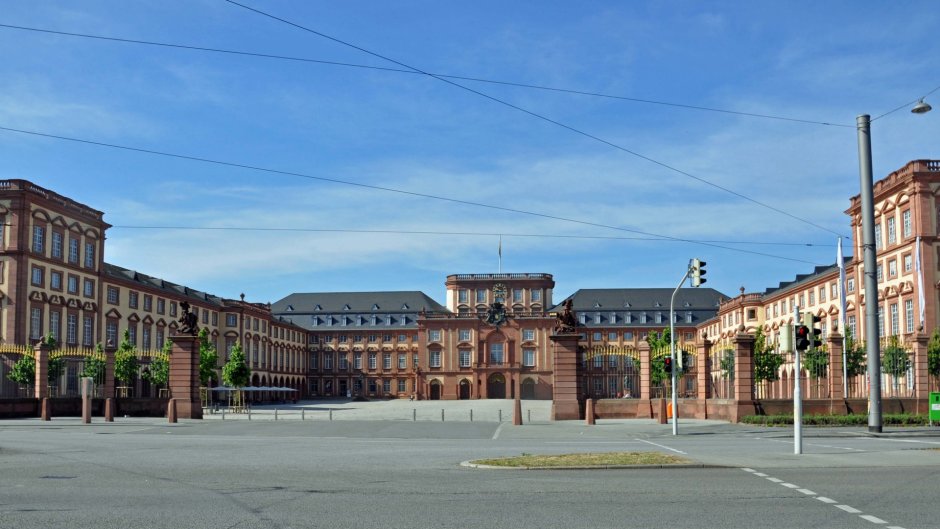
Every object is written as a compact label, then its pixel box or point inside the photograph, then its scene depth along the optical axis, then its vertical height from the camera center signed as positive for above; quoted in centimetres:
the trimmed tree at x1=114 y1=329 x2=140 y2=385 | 6862 -100
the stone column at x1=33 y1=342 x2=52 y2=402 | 4878 -100
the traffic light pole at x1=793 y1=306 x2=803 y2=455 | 2189 -169
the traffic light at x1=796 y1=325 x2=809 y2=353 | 2284 +23
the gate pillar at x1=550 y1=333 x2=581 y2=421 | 4284 -128
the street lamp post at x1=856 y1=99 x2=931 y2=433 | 3139 +230
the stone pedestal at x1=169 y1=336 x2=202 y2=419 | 4447 -116
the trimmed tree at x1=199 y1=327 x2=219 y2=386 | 8281 -104
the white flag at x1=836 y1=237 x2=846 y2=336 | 5453 +419
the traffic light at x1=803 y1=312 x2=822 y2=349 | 2333 +42
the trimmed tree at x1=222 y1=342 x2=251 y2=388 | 8744 -193
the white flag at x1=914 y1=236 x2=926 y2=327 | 6319 +465
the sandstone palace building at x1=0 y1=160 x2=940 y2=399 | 6538 +383
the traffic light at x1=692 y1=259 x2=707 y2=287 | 3278 +265
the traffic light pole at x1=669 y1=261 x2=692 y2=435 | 3244 -75
